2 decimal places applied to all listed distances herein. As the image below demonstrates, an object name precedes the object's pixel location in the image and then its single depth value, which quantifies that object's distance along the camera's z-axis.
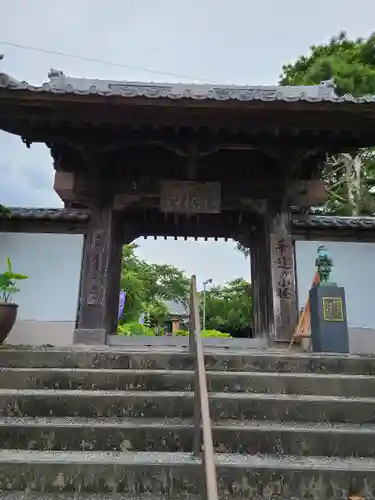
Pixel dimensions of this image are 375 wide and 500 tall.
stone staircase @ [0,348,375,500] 2.66
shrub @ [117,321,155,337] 14.85
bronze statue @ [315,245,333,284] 5.30
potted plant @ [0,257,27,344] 4.97
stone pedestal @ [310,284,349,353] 4.98
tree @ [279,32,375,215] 13.66
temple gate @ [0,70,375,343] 5.13
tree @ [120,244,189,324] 21.50
